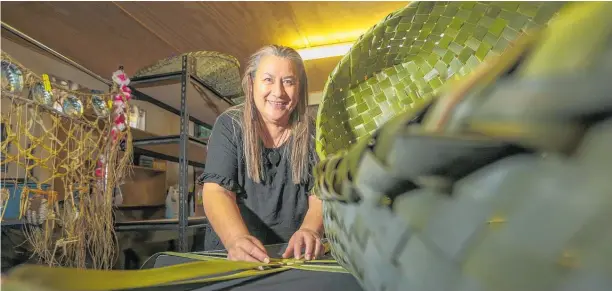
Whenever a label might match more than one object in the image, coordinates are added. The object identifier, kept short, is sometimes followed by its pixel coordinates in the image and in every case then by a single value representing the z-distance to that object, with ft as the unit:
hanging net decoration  4.48
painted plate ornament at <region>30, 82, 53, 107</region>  4.30
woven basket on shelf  5.70
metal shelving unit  5.54
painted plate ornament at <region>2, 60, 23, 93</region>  3.81
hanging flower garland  5.45
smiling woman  2.73
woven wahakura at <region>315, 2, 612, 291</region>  0.23
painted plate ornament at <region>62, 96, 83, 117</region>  4.82
